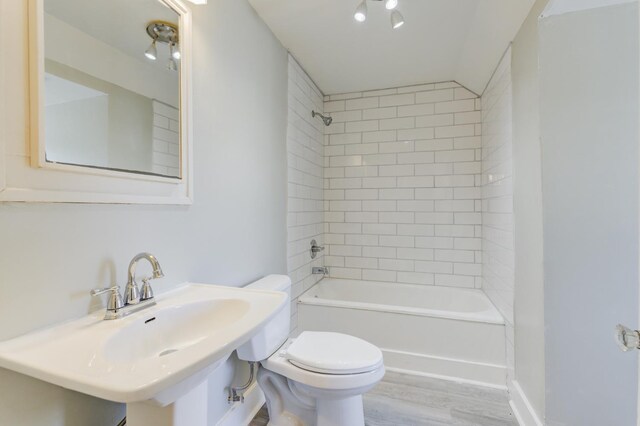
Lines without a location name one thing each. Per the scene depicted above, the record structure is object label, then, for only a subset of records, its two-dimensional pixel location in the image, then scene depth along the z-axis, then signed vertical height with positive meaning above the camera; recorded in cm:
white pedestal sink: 58 -33
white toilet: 136 -76
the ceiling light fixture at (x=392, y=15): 154 +107
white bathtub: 205 -91
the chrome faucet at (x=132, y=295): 90 -27
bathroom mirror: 78 +36
